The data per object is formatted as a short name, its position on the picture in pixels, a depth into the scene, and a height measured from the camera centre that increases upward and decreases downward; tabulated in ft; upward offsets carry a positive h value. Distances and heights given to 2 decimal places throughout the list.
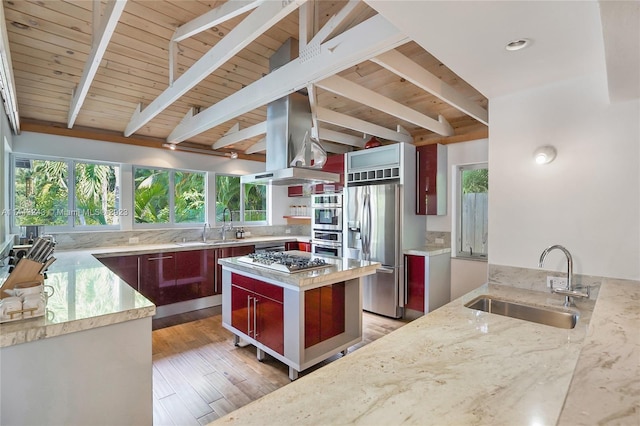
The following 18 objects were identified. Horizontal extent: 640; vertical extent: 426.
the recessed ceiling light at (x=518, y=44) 4.64 +2.62
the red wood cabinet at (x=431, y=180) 13.28 +1.44
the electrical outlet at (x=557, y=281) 6.22 -1.42
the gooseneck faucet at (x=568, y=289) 5.63 -1.47
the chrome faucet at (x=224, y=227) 16.08 -0.73
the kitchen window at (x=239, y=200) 17.20 +0.76
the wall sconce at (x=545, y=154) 6.37 +1.22
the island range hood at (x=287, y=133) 9.40 +2.52
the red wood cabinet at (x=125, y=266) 11.59 -2.04
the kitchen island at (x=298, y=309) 7.98 -2.77
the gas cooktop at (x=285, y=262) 8.43 -1.48
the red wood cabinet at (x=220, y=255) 14.28 -1.99
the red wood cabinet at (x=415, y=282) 12.66 -2.89
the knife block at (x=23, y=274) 4.77 -0.98
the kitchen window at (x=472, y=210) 13.32 +0.12
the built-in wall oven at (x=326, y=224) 14.79 -0.55
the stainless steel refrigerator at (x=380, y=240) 12.80 -1.17
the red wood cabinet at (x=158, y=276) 12.30 -2.59
